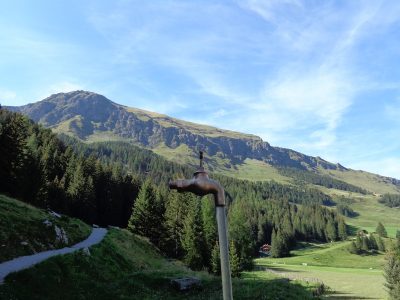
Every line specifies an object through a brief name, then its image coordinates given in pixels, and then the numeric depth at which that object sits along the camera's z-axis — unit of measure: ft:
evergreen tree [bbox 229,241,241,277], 255.91
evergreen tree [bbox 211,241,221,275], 245.04
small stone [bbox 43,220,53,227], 143.01
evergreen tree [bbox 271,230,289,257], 632.38
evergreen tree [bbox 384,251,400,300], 254.47
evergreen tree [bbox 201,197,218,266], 264.11
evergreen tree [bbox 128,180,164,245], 305.32
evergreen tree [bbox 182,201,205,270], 252.21
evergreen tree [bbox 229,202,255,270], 310.24
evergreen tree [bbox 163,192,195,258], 297.33
